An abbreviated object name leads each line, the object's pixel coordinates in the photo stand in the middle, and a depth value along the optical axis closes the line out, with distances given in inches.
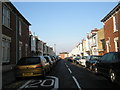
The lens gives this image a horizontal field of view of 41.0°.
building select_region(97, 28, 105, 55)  1219.7
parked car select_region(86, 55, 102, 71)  587.6
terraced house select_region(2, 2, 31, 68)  622.8
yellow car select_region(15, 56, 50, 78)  384.2
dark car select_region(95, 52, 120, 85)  306.7
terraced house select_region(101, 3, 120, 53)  772.3
